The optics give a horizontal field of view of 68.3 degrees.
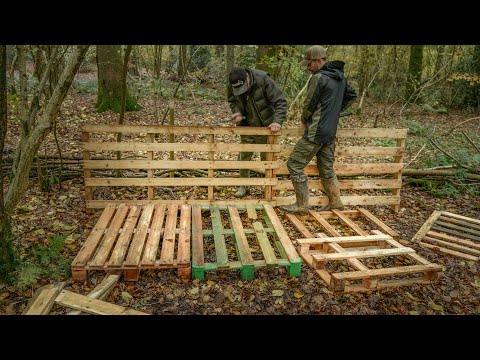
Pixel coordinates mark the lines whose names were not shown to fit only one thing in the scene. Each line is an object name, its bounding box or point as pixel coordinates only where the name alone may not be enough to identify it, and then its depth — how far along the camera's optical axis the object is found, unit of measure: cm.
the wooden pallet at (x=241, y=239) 406
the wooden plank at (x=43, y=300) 318
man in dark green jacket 527
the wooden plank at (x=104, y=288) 347
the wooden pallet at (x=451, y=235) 492
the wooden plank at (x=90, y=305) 324
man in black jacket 498
